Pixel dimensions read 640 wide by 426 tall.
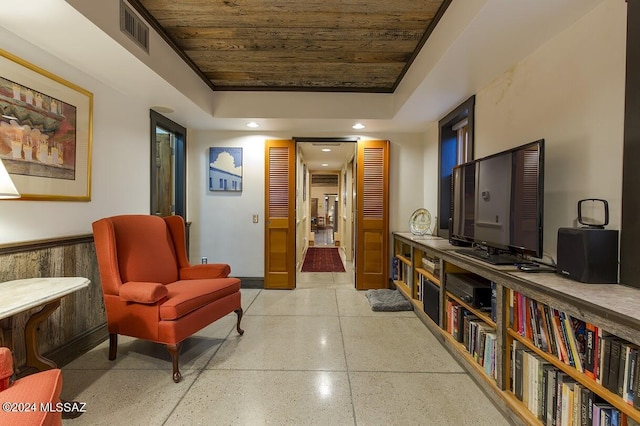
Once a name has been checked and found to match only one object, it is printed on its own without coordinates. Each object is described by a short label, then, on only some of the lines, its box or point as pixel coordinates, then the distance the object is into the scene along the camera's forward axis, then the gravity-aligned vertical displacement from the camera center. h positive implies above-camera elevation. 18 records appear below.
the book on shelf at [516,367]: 1.46 -0.83
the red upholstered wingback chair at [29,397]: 0.87 -0.65
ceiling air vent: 1.80 +1.20
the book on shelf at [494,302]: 1.61 -0.55
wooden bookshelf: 0.97 -0.41
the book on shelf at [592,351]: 1.10 -0.56
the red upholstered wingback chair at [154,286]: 1.84 -0.62
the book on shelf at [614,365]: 1.01 -0.56
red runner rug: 5.15 -1.13
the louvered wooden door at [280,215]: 3.80 -0.12
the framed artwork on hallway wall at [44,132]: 1.67 +0.47
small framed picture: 3.81 +0.49
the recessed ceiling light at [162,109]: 2.98 +1.03
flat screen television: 1.53 +0.04
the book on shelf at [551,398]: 1.26 -0.84
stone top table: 1.33 -0.44
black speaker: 1.26 -0.20
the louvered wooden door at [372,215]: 3.80 -0.10
